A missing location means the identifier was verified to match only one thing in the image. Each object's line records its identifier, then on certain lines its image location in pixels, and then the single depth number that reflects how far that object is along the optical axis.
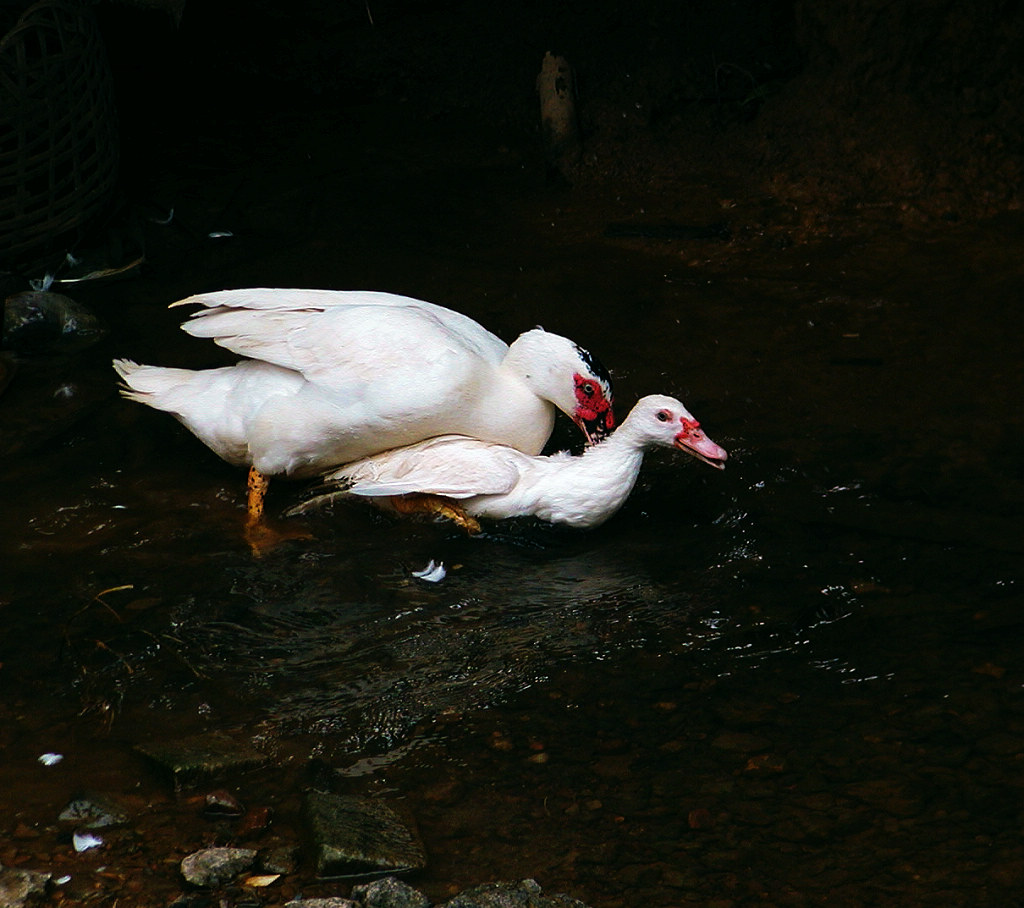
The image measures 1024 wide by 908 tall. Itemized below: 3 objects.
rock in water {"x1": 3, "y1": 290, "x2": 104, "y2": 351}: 5.53
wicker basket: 5.65
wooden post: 7.14
